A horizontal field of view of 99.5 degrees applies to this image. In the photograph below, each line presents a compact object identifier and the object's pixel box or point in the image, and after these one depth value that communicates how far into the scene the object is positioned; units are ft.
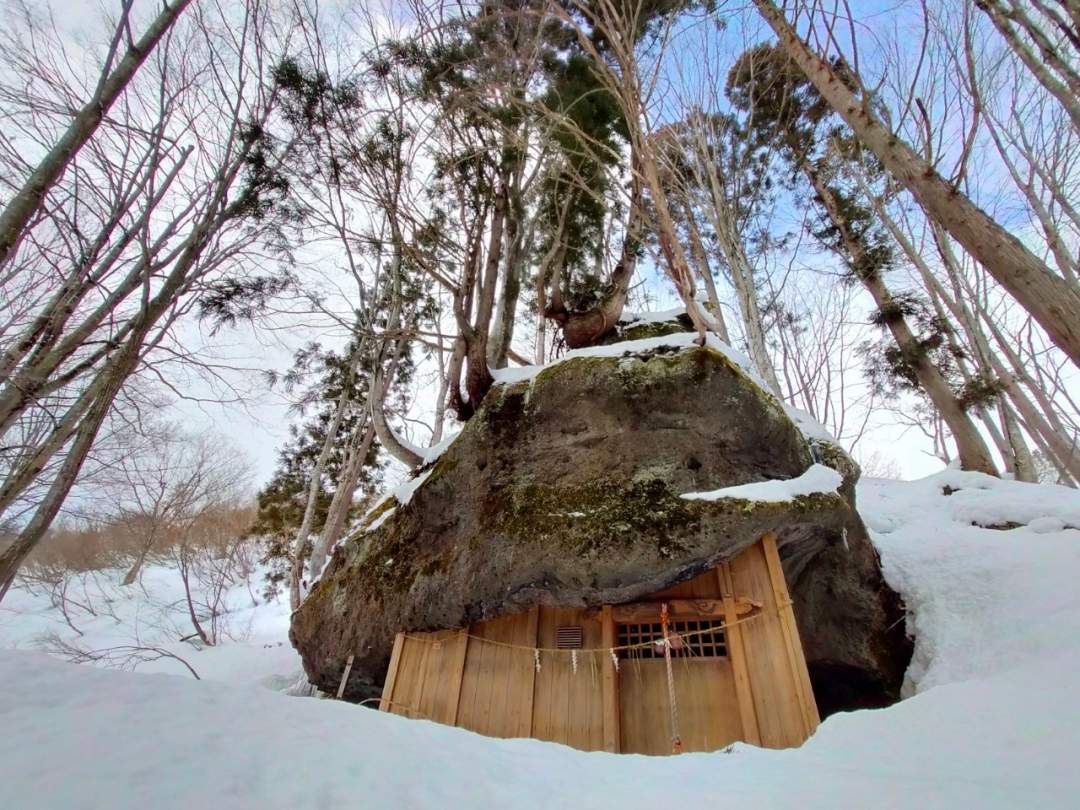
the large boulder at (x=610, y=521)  13.43
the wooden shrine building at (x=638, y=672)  13.02
